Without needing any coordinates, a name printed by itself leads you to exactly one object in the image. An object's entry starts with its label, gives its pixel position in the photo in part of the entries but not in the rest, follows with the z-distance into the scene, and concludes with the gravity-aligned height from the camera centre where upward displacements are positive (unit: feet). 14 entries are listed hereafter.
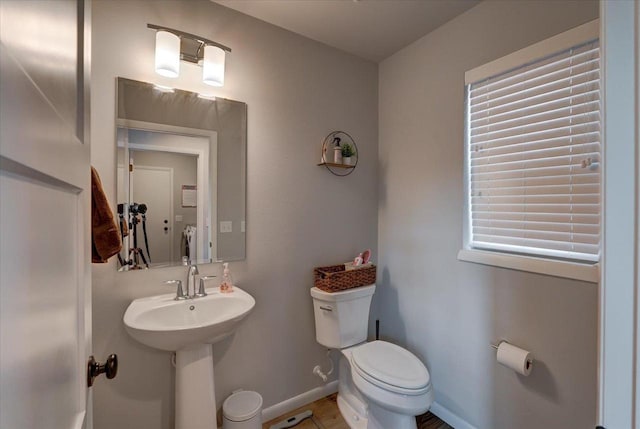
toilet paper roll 4.35 -2.31
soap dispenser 5.21 -1.29
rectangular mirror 4.63 +0.65
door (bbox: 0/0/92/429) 0.93 -0.01
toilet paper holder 4.43 -2.33
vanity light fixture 4.56 +2.72
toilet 4.46 -2.71
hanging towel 3.45 -0.16
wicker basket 5.85 -1.41
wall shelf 6.54 +1.41
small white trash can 4.80 -3.46
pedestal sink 4.14 -1.88
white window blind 4.00 +0.88
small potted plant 6.70 +1.41
